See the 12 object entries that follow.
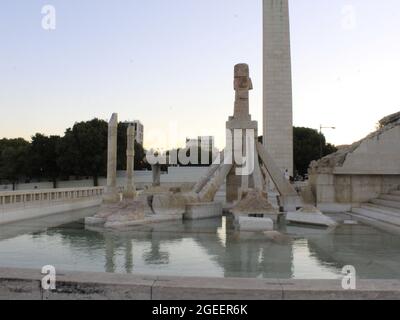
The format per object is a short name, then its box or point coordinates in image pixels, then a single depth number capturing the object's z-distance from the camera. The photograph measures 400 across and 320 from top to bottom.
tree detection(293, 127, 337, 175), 49.84
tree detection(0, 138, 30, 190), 47.03
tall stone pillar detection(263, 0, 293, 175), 30.25
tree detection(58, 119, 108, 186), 42.69
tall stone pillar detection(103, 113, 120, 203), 16.81
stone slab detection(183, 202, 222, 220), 13.02
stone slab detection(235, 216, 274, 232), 9.77
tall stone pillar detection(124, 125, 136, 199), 19.27
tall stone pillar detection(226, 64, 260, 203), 15.60
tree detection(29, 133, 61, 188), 45.62
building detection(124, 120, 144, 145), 74.09
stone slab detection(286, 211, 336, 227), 10.57
